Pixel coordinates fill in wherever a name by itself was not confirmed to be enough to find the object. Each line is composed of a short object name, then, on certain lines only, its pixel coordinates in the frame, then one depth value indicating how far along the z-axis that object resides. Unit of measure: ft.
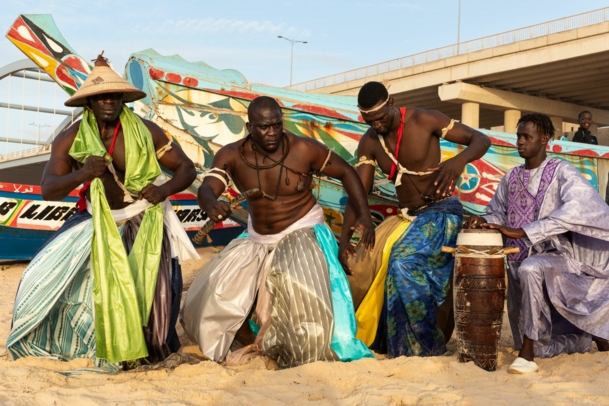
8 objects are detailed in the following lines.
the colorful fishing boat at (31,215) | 30.89
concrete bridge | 64.34
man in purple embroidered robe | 12.78
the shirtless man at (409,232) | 13.76
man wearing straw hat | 12.49
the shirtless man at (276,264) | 12.92
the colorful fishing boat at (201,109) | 21.88
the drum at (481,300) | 11.87
